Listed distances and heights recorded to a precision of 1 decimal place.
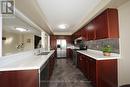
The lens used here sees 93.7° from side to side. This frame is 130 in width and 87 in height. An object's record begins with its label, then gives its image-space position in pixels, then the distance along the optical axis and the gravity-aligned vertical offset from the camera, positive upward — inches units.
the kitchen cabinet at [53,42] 214.1 +7.5
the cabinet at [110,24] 61.0 +21.0
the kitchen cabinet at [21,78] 38.2 -21.9
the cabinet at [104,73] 60.0 -28.7
